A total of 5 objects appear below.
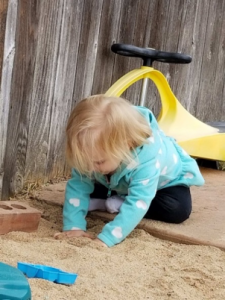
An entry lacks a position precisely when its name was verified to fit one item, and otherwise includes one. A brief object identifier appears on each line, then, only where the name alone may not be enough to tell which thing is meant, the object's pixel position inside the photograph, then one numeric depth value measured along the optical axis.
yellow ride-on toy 3.06
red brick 2.11
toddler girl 1.97
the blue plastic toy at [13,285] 1.14
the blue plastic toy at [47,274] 1.61
